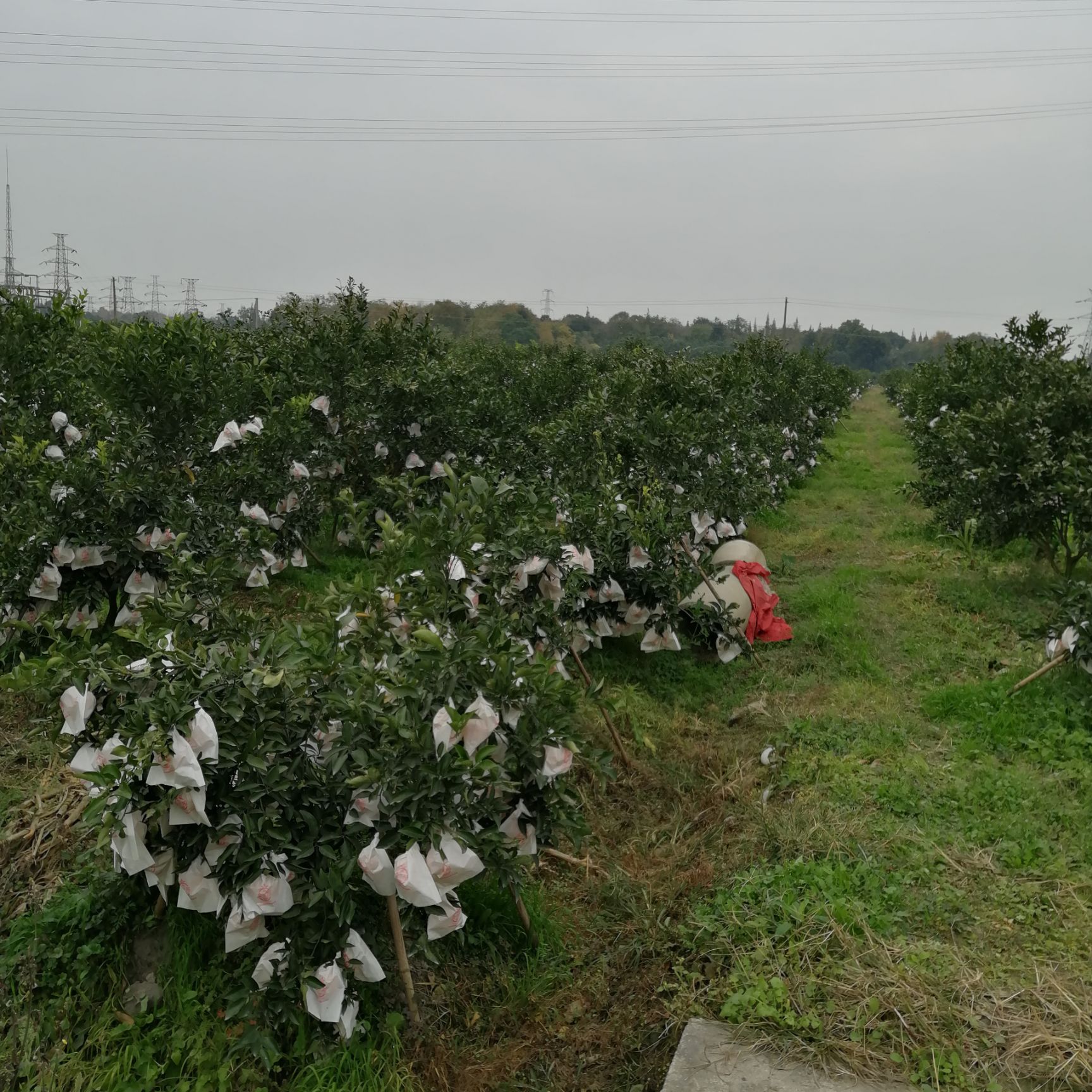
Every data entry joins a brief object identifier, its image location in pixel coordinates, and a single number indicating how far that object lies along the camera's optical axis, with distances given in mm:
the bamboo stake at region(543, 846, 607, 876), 3441
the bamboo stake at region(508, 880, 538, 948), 2863
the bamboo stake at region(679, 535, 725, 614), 5441
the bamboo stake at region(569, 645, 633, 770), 4105
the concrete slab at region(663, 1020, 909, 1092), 2367
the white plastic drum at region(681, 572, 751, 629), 5496
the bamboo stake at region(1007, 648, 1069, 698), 4555
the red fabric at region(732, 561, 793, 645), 6066
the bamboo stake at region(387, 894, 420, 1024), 2488
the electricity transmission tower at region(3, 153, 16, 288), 28031
